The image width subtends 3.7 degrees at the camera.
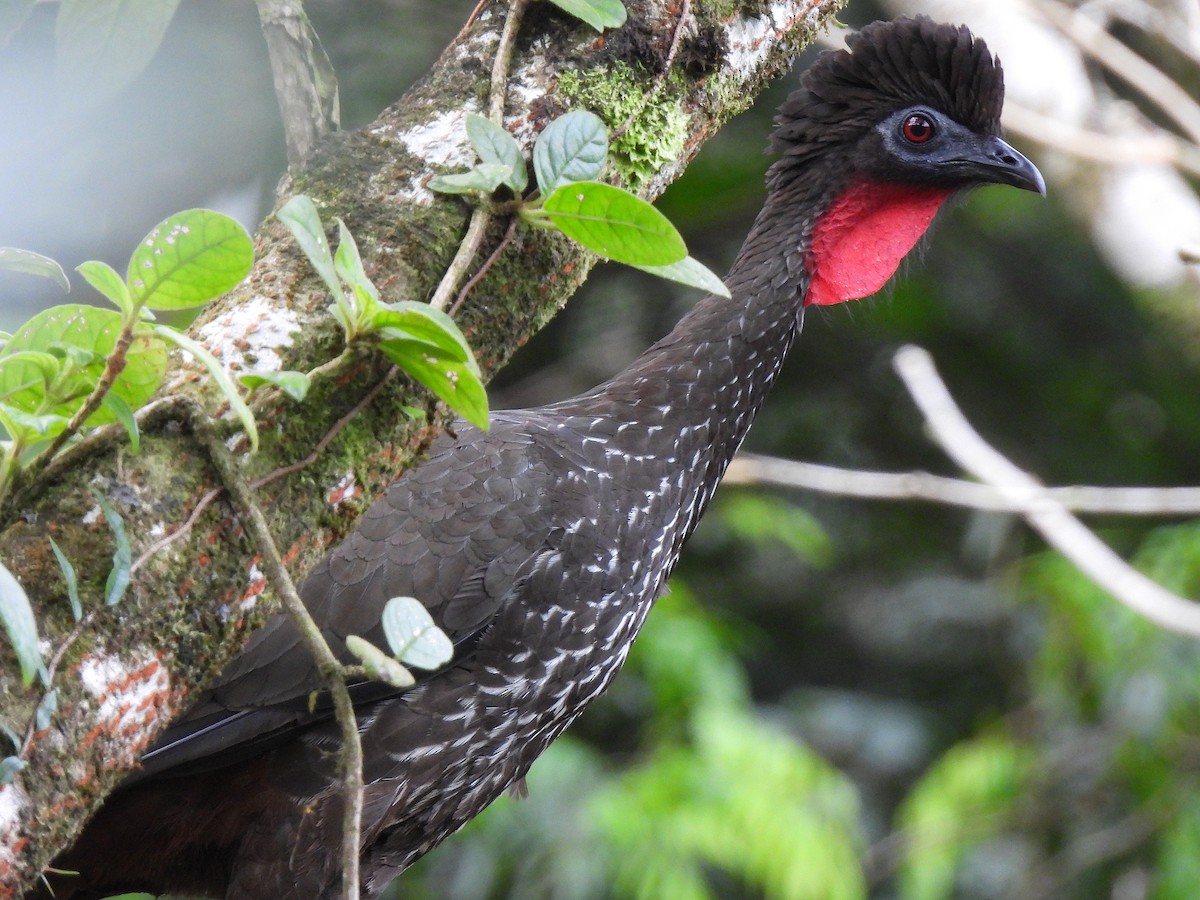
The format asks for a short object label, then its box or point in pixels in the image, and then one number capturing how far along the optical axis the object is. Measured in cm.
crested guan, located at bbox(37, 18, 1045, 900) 729
